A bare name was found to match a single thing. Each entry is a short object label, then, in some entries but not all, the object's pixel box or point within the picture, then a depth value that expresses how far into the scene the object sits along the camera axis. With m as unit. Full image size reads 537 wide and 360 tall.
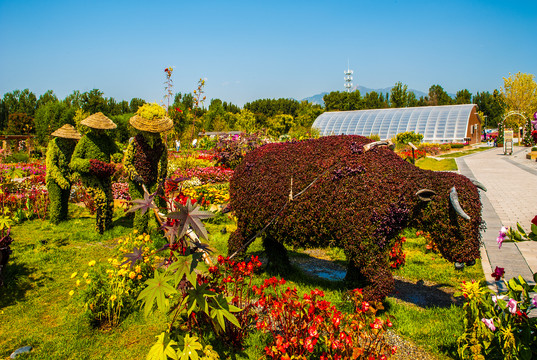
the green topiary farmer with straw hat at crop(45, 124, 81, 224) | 7.23
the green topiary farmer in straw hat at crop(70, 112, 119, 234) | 6.61
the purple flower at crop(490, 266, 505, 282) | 2.98
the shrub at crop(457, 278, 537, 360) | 2.67
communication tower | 176.00
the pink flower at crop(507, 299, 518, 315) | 2.60
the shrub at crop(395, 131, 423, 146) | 30.70
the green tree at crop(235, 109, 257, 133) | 37.81
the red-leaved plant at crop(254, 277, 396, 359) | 2.76
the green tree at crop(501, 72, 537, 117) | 39.00
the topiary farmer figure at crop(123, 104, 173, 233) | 6.20
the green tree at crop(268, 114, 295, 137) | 35.53
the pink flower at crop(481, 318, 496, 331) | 2.75
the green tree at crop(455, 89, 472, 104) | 60.50
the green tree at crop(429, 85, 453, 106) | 61.78
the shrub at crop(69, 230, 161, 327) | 3.82
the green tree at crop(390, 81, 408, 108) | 52.91
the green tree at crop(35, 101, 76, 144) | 27.74
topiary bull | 3.51
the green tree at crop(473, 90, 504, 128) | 58.53
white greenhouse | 37.56
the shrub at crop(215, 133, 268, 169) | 13.59
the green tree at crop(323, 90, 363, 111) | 59.31
